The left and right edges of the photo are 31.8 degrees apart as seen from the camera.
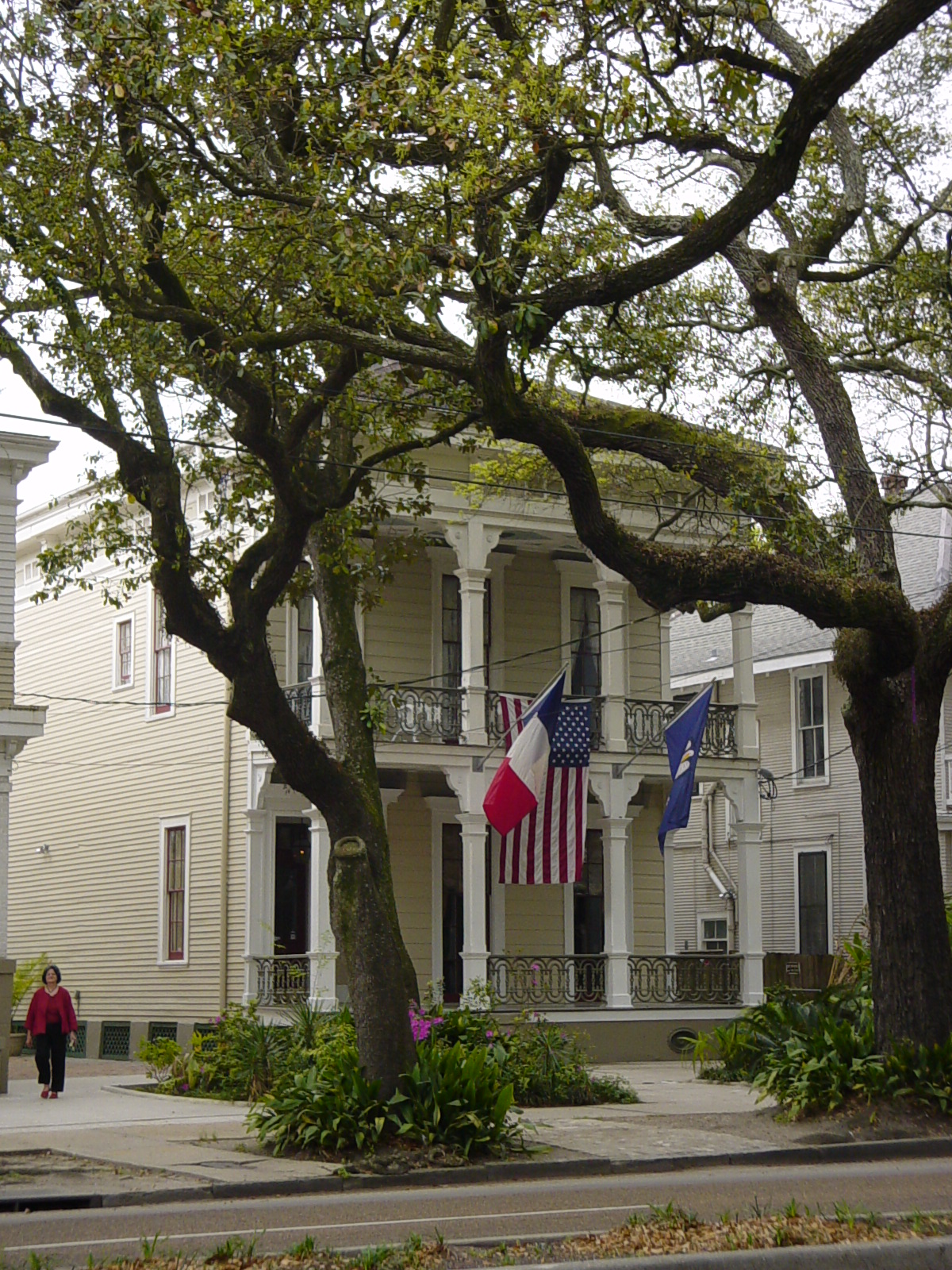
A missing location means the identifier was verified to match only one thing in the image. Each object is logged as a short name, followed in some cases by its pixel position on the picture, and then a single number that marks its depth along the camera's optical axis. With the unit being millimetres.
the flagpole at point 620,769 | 25781
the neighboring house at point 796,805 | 31359
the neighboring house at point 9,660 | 20203
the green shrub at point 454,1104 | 13625
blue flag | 22750
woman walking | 19766
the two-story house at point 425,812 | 24781
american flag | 21781
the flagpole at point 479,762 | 24609
